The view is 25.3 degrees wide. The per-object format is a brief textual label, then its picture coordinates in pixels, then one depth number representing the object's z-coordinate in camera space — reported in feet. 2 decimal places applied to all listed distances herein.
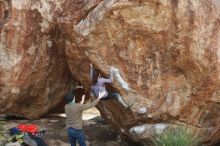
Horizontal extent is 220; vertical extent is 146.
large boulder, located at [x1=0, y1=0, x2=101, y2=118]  38.58
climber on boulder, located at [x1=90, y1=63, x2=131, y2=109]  34.58
